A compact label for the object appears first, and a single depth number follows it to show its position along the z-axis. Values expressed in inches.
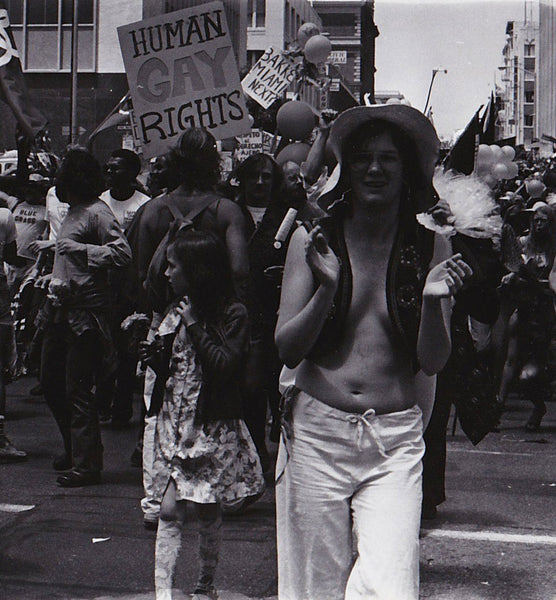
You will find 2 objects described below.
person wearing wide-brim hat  135.0
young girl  194.7
